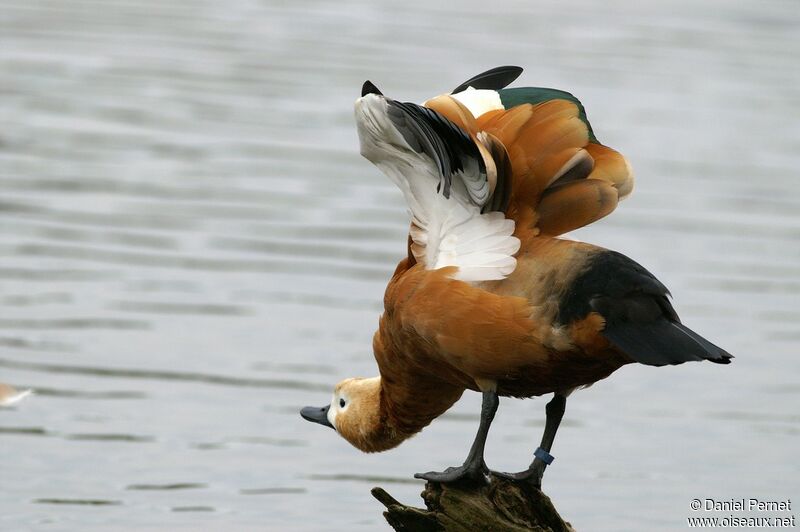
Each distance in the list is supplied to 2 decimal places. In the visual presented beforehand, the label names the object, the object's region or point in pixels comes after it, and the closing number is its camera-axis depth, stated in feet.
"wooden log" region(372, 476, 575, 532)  49.21
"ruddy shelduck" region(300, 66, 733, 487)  45.21
